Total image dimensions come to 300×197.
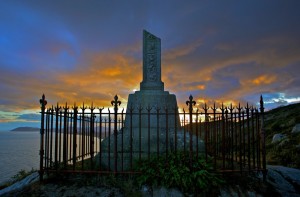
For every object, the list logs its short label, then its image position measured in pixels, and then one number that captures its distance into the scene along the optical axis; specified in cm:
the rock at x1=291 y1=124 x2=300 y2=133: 1552
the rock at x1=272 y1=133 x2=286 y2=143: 1547
